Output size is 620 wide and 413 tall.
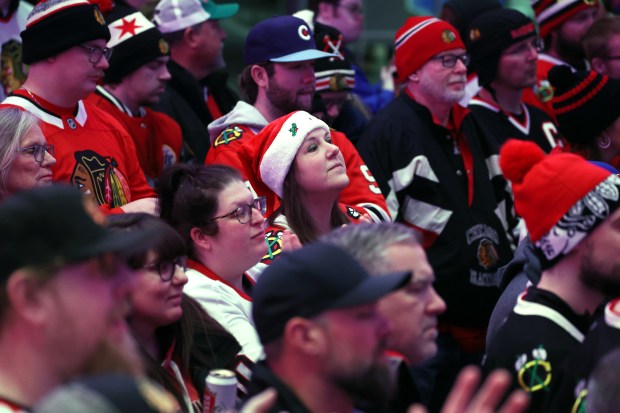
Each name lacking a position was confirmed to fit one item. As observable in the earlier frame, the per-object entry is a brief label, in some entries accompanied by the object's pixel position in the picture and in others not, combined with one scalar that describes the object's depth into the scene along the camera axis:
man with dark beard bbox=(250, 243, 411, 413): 6.90
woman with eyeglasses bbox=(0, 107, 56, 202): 10.34
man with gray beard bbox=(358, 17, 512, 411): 14.03
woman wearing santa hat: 11.66
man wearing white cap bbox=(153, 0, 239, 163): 15.87
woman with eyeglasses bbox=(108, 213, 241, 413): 9.03
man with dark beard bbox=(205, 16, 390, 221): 13.30
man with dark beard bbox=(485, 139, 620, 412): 8.52
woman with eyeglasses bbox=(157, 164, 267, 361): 10.71
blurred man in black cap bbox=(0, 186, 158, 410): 5.81
